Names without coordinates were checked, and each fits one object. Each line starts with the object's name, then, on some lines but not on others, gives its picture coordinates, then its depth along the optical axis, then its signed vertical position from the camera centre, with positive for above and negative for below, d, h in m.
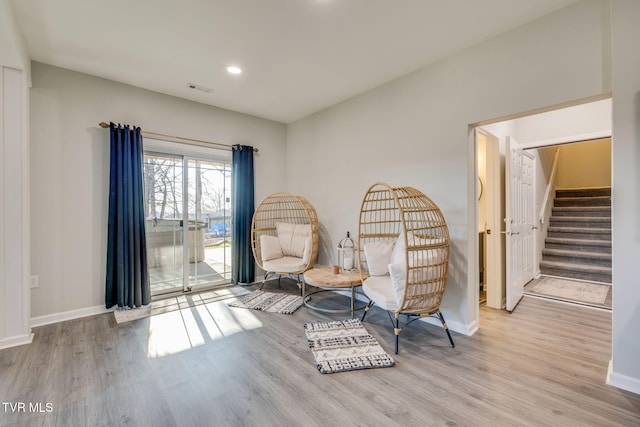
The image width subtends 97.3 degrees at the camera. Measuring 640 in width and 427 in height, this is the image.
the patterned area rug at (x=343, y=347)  2.14 -1.14
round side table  3.02 -0.73
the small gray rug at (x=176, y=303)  3.13 -1.12
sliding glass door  3.77 -0.10
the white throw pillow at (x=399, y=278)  2.34 -0.54
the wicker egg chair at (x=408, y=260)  2.35 -0.44
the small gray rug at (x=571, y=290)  3.60 -1.08
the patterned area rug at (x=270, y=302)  3.34 -1.12
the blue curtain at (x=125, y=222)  3.17 -0.09
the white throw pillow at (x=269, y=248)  4.08 -0.51
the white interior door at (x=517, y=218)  3.22 -0.06
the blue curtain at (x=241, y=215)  4.30 -0.02
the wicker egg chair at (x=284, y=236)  3.82 -0.34
